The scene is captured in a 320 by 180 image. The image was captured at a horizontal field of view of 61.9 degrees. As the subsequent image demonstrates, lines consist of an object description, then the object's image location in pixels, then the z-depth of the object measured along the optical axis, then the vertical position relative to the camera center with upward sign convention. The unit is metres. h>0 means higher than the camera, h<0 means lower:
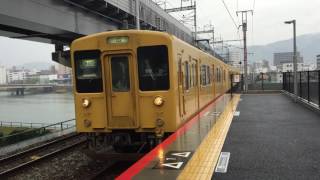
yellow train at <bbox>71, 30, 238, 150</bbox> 5.53 -0.19
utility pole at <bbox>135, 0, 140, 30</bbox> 11.53 +2.64
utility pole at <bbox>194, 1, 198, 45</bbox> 21.21 +4.88
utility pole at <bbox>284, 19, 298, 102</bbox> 14.06 +0.40
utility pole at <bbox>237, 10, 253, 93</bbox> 23.67 +2.12
